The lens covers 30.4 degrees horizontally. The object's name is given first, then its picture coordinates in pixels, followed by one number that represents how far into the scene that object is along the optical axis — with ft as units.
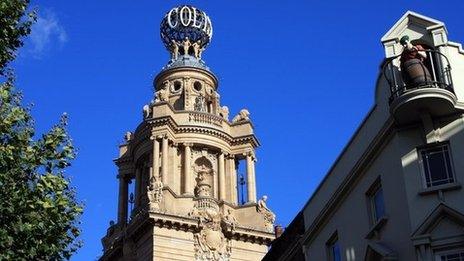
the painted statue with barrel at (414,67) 80.23
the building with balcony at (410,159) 76.84
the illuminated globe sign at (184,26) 235.20
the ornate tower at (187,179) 189.37
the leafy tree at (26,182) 76.07
